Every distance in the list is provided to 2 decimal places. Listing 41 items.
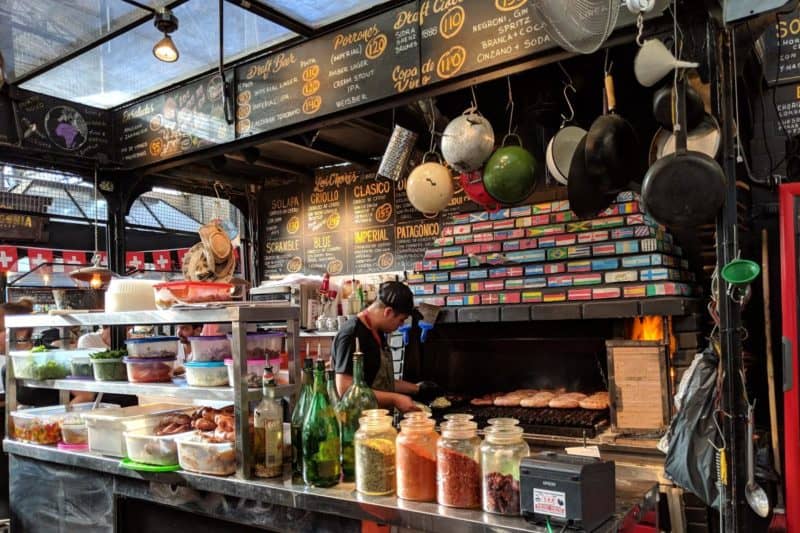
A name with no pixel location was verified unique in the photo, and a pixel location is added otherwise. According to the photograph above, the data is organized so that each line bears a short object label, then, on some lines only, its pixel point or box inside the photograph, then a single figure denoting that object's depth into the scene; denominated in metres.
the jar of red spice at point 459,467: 1.80
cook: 3.15
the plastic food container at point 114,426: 2.61
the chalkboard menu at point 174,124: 4.21
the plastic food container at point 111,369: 2.80
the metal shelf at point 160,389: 2.28
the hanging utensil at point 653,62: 2.18
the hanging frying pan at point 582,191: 2.65
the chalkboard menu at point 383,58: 3.01
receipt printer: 1.59
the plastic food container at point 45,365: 3.12
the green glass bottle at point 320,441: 2.05
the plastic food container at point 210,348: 2.41
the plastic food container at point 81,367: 3.03
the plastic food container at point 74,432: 2.89
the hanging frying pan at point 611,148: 2.54
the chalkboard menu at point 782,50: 3.67
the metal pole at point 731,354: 2.10
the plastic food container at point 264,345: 2.29
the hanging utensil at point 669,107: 2.26
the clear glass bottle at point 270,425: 2.19
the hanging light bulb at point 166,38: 3.43
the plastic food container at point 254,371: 2.26
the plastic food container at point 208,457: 2.26
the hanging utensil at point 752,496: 2.23
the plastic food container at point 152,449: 2.42
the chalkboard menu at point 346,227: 5.05
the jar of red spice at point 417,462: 1.87
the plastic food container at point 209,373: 2.37
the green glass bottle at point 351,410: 2.11
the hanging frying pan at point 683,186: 2.09
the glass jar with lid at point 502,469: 1.74
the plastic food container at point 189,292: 2.50
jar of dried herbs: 1.93
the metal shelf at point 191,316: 2.24
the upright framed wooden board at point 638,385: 3.28
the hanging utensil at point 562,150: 3.14
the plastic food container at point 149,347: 2.68
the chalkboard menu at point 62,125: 4.39
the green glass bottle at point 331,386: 2.14
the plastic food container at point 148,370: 2.66
